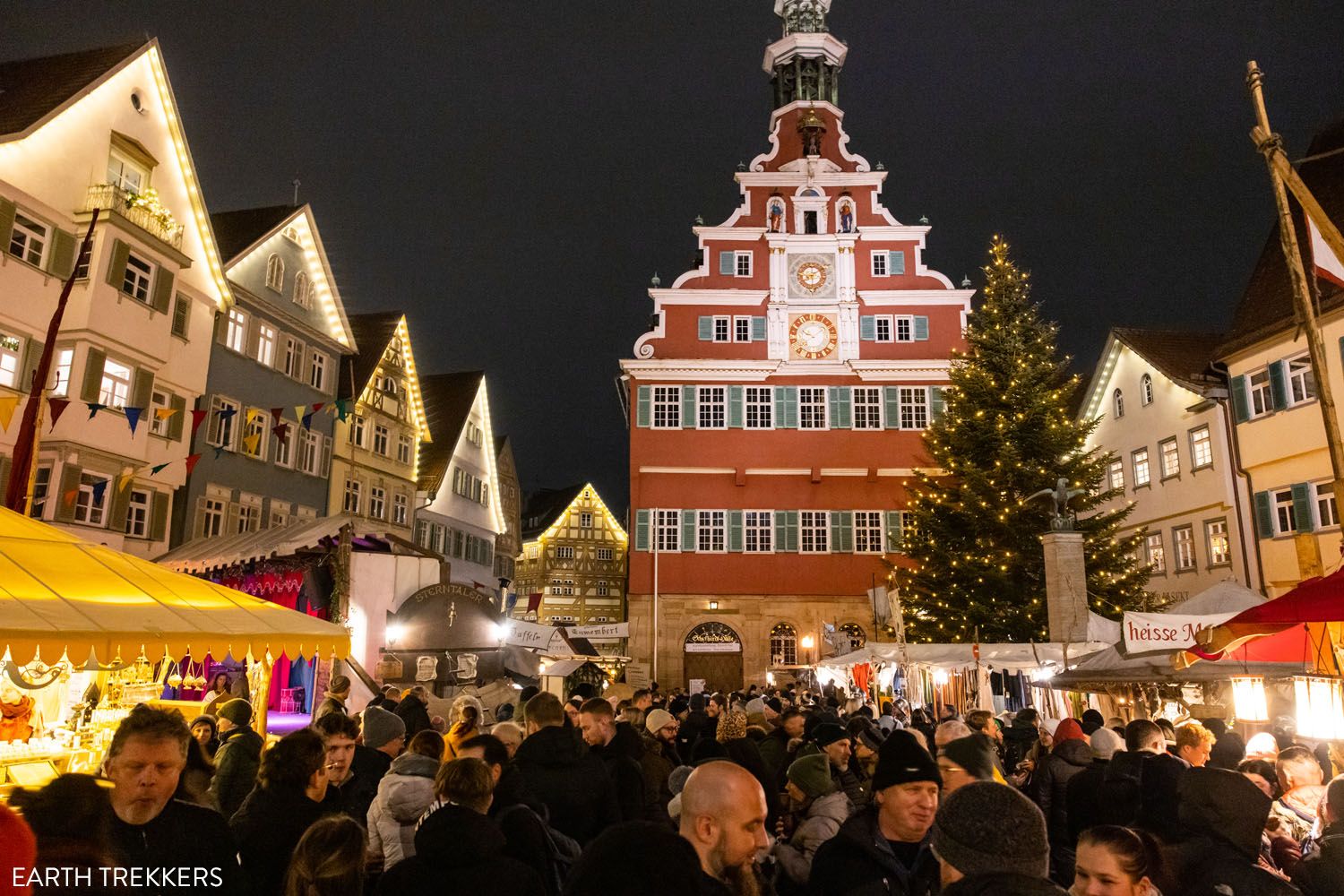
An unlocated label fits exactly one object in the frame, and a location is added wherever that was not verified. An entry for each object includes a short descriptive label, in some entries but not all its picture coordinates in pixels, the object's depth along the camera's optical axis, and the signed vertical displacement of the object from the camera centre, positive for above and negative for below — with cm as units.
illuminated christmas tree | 2369 +402
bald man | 267 -49
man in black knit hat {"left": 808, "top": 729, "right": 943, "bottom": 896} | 346 -73
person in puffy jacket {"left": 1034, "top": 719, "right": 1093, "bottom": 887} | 641 -92
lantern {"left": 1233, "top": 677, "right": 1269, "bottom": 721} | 1080 -61
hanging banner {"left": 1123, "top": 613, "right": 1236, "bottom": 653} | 1041 +19
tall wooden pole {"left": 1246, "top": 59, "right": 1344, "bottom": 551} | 892 +363
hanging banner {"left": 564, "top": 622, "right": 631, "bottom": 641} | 2962 +44
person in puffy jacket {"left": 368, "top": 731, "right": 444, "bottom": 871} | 436 -75
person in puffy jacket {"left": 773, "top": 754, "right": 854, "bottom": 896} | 419 -83
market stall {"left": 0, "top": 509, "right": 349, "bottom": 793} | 654 +10
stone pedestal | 1571 +101
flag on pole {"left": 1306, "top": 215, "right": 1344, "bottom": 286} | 930 +384
